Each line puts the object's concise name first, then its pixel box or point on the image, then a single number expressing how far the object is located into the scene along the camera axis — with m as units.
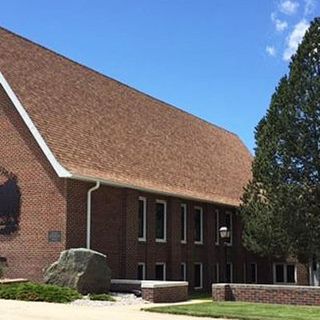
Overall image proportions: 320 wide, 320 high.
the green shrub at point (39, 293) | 20.42
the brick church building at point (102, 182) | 24.47
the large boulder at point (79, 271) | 22.08
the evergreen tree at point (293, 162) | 25.45
